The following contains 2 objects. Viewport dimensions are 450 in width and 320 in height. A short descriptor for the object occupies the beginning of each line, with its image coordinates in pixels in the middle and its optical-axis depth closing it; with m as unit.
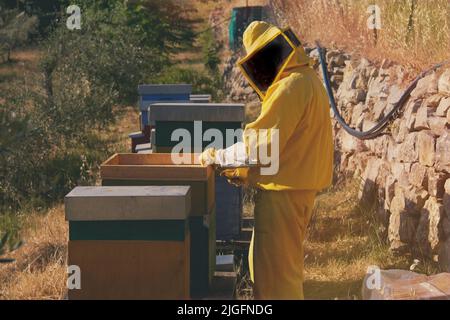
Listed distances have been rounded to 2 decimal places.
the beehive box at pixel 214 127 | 6.12
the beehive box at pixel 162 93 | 9.04
